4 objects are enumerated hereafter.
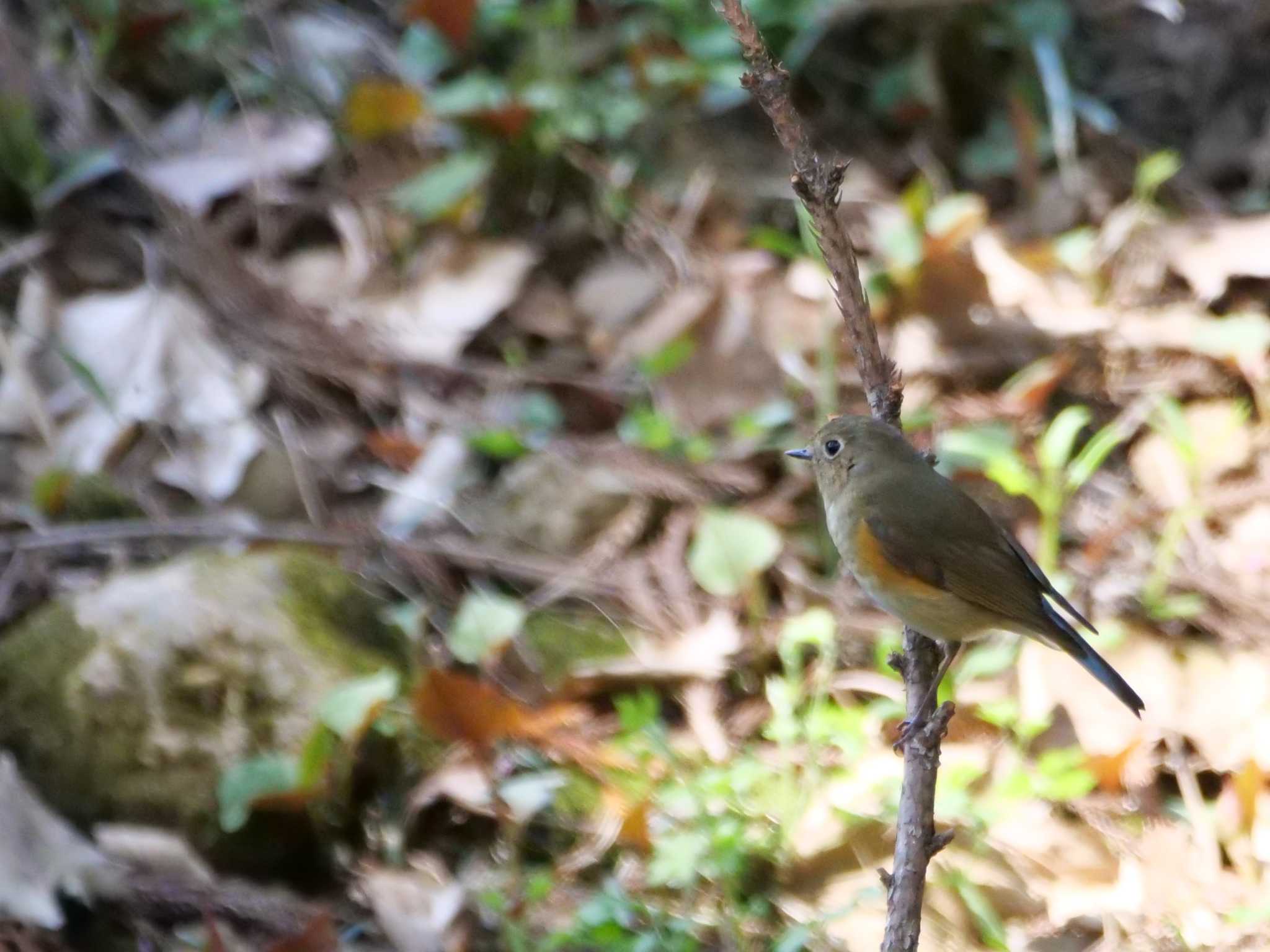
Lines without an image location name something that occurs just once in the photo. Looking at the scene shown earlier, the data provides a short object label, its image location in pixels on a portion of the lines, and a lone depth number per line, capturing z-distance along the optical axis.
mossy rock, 6.20
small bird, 5.47
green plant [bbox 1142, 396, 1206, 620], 7.22
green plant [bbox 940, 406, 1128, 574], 7.09
